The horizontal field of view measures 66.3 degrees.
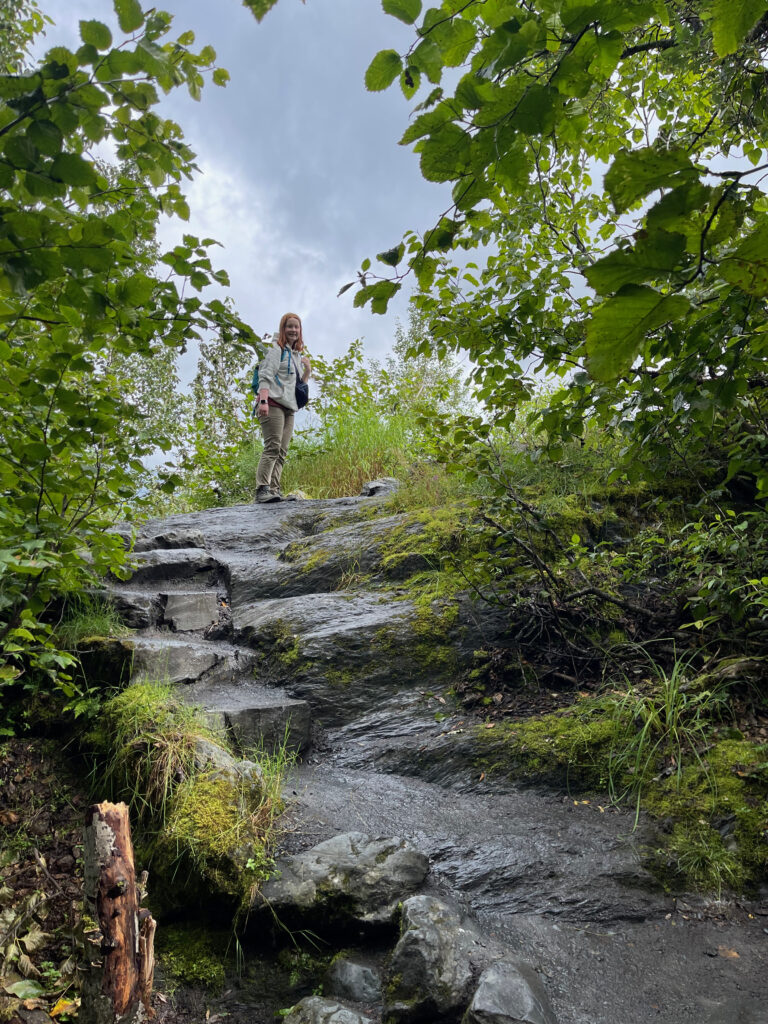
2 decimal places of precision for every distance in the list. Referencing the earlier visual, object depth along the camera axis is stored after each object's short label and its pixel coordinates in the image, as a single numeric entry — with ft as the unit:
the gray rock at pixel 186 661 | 13.46
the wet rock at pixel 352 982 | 7.36
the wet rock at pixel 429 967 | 6.80
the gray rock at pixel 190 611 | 17.39
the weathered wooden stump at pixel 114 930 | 7.13
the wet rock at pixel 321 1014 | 6.86
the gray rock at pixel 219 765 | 10.34
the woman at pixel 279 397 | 27.25
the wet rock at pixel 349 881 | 8.35
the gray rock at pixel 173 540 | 22.15
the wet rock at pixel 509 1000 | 6.28
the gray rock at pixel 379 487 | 26.20
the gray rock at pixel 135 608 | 16.29
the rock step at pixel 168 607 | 16.40
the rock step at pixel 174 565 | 19.31
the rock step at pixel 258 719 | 12.42
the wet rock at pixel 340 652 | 14.19
